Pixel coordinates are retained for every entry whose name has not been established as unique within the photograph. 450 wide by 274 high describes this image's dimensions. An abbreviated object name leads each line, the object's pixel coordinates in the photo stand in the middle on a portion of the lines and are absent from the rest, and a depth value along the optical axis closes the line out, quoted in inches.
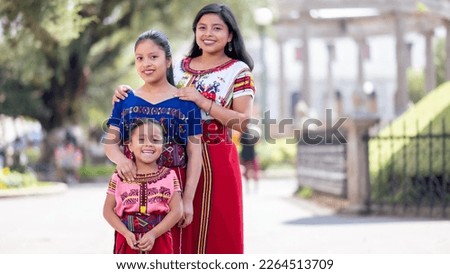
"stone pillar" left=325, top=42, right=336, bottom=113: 1680.6
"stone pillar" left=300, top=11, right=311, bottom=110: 1262.3
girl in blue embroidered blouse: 196.1
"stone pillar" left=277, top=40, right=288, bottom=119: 1454.2
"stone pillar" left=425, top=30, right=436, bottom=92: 1189.3
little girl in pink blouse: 191.5
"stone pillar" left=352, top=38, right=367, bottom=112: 1446.9
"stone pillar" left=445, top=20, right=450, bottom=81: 867.1
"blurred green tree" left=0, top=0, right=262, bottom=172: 936.9
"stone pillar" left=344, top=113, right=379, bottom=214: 514.6
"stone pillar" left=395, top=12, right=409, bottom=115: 1211.2
